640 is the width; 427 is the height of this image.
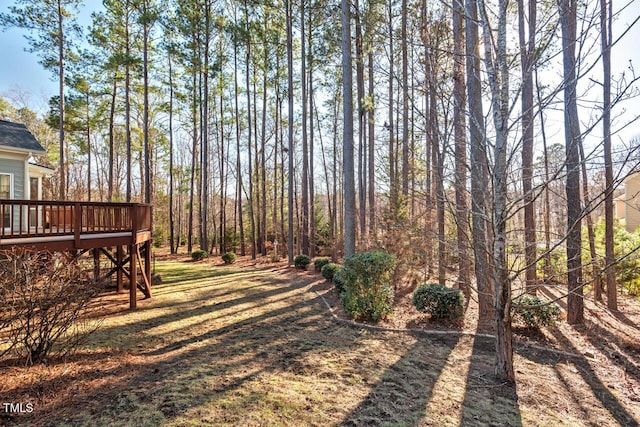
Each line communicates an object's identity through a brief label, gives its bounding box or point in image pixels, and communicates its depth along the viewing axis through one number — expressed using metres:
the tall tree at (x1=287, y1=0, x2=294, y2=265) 12.34
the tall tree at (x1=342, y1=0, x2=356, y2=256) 7.93
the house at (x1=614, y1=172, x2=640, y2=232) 14.27
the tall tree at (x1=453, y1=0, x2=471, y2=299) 3.69
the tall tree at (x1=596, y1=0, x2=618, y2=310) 6.20
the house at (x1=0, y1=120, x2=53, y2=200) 8.55
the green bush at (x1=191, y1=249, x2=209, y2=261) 15.91
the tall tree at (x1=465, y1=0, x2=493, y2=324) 4.92
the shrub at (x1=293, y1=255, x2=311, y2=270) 12.62
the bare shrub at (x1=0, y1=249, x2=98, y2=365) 3.12
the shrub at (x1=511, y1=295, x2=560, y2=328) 5.50
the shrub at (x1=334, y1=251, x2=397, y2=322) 6.24
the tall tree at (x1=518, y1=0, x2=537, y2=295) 6.25
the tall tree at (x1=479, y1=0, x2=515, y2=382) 3.28
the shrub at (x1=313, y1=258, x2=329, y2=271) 11.89
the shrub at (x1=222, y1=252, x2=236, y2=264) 14.70
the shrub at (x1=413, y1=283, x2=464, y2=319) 6.11
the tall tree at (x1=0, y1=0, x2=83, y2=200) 11.52
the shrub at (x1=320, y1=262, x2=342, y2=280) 10.02
